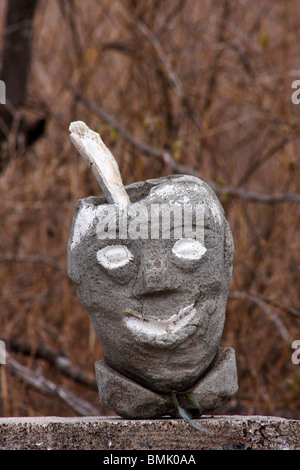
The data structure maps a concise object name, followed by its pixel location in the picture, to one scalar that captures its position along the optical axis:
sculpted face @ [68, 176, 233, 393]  4.67
